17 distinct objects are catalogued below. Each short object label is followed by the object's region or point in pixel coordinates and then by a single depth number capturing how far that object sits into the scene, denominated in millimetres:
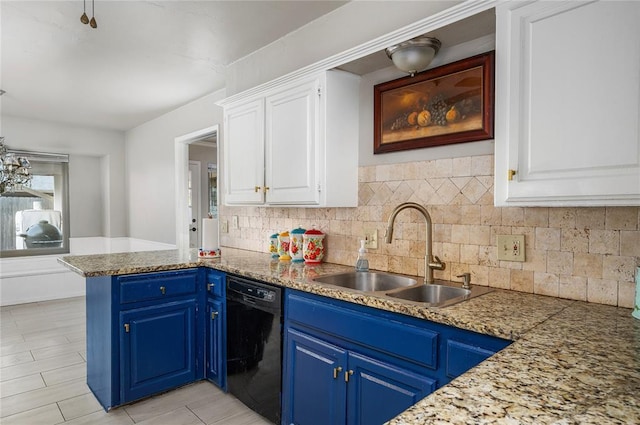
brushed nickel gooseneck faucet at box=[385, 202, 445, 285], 1927
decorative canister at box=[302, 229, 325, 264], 2574
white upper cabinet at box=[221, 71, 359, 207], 2307
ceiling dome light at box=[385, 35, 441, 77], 1900
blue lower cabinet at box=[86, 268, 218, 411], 2326
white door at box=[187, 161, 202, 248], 6352
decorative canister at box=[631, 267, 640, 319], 1319
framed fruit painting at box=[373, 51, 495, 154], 1857
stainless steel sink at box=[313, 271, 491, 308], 1758
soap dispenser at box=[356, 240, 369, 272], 2236
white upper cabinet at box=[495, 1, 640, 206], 1236
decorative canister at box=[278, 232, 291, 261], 2725
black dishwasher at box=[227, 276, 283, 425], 2105
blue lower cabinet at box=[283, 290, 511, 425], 1386
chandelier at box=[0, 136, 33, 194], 4113
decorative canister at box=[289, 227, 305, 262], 2670
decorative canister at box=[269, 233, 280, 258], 2893
